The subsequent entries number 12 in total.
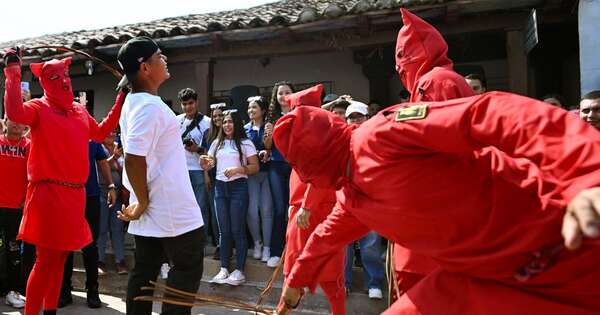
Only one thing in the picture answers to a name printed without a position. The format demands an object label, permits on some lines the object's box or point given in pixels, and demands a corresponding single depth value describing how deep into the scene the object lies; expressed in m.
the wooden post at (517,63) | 5.74
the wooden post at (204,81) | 7.48
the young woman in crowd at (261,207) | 5.58
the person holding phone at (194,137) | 5.98
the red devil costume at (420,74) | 2.55
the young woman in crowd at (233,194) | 5.43
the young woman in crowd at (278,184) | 5.55
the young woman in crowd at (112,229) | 6.24
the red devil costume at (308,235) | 3.55
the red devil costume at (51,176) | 3.57
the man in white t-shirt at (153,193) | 2.95
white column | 5.14
